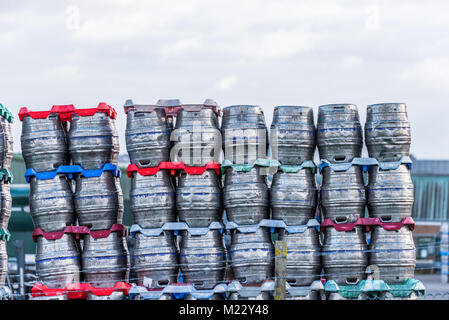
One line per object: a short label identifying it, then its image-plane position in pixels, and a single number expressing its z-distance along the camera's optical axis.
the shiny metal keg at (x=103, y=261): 14.87
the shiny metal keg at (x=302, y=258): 14.38
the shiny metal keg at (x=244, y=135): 14.72
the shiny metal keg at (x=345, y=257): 14.34
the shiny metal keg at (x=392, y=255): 14.38
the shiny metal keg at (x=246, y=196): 14.55
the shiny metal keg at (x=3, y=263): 15.41
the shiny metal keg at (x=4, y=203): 15.56
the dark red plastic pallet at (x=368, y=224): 14.42
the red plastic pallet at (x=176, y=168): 14.73
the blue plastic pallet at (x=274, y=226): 14.48
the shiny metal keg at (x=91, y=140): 15.02
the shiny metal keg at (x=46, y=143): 15.14
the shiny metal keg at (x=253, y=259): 14.46
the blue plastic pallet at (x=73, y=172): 15.02
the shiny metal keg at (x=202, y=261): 14.52
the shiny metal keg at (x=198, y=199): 14.63
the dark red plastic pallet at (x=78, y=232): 14.98
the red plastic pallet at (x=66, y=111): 15.13
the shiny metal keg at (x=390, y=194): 14.50
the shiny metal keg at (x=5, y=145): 15.59
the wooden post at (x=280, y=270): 13.39
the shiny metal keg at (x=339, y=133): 14.61
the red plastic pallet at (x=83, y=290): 14.67
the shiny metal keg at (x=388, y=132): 14.60
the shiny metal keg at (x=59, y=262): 14.91
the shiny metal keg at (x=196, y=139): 14.81
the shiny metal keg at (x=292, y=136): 14.68
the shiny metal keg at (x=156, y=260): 14.60
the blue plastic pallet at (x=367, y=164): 14.54
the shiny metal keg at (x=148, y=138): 14.86
